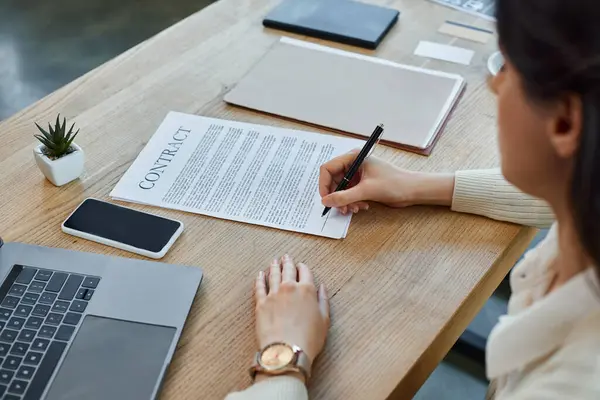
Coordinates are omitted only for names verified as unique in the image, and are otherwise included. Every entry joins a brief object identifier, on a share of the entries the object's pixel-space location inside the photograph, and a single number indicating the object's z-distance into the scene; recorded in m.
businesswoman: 0.51
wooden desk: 0.76
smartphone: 0.89
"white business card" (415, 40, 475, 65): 1.28
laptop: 0.72
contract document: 0.95
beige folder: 1.10
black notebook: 1.31
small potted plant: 0.97
